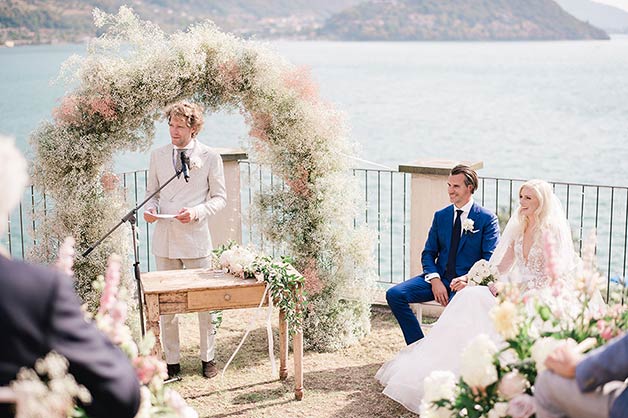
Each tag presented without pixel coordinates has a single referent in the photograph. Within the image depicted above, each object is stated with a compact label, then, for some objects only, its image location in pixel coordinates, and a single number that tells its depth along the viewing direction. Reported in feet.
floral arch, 20.36
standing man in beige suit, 19.94
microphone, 17.20
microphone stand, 17.13
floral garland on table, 18.13
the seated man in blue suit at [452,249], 20.17
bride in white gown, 17.87
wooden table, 17.67
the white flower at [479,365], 9.66
